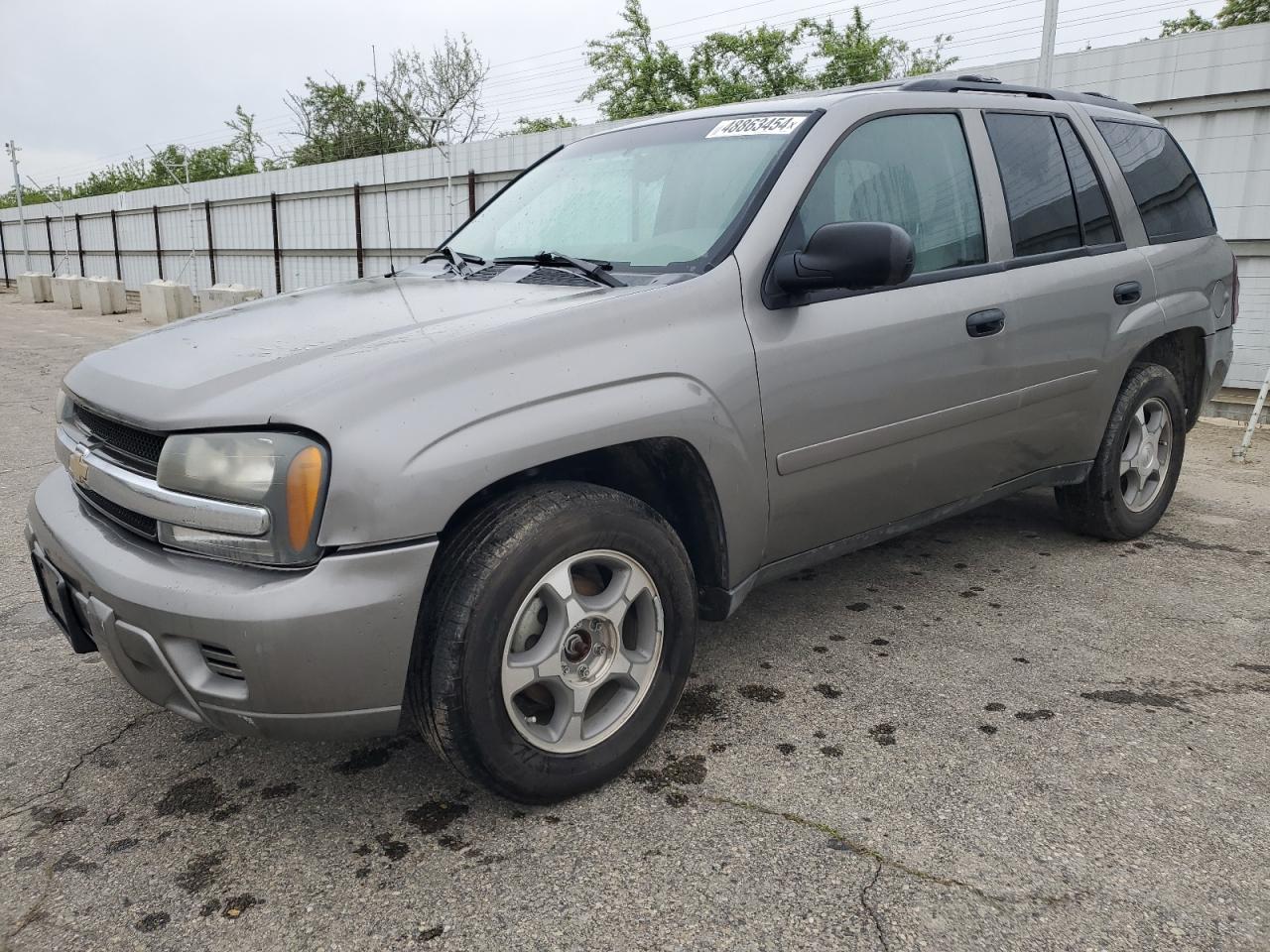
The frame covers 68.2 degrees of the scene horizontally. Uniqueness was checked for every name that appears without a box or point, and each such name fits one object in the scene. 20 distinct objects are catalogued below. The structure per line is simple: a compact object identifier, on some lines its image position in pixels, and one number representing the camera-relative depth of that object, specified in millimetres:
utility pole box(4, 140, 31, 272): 32531
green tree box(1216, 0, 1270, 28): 34281
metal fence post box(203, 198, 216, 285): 23172
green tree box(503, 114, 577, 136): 45375
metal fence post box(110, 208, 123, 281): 28828
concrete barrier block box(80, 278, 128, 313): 21156
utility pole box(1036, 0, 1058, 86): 8555
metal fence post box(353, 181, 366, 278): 17000
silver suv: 1907
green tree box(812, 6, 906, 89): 38375
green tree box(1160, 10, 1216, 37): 36469
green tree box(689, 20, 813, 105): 38812
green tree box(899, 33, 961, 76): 39281
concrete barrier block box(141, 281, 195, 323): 18625
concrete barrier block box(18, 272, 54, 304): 25477
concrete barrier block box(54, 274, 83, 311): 22969
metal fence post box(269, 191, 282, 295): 20031
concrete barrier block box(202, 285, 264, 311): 17062
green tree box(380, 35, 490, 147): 43750
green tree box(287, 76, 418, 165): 44688
